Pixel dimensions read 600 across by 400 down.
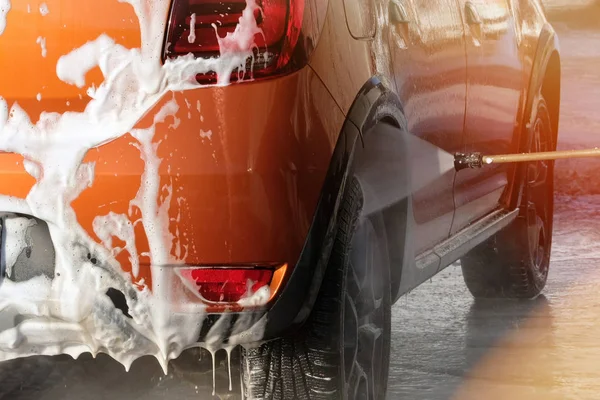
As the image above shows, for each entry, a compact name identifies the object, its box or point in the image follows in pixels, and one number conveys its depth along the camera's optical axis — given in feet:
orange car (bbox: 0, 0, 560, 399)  16.14
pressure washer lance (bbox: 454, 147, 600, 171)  23.89
